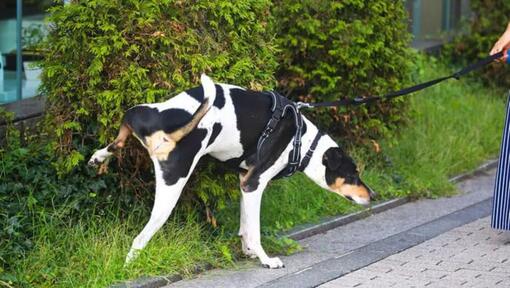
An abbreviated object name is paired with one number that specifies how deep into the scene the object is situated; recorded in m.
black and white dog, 10.35
